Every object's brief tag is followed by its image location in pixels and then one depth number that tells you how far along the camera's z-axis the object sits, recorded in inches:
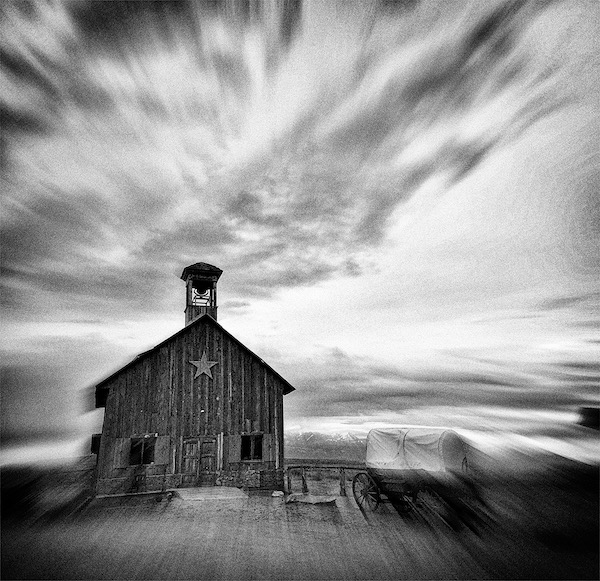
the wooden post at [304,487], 852.0
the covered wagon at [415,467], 703.1
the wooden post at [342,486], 835.3
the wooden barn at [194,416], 807.1
